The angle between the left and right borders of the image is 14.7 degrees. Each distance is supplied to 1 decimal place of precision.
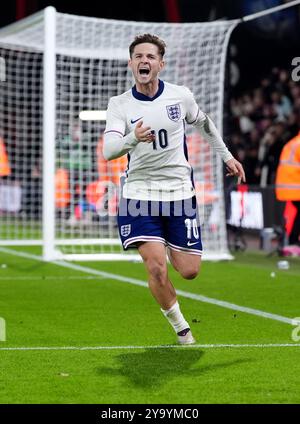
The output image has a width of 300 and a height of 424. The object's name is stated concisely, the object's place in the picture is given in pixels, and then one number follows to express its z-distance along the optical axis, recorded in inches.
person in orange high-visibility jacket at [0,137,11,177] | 902.4
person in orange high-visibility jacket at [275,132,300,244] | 671.1
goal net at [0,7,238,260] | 637.9
